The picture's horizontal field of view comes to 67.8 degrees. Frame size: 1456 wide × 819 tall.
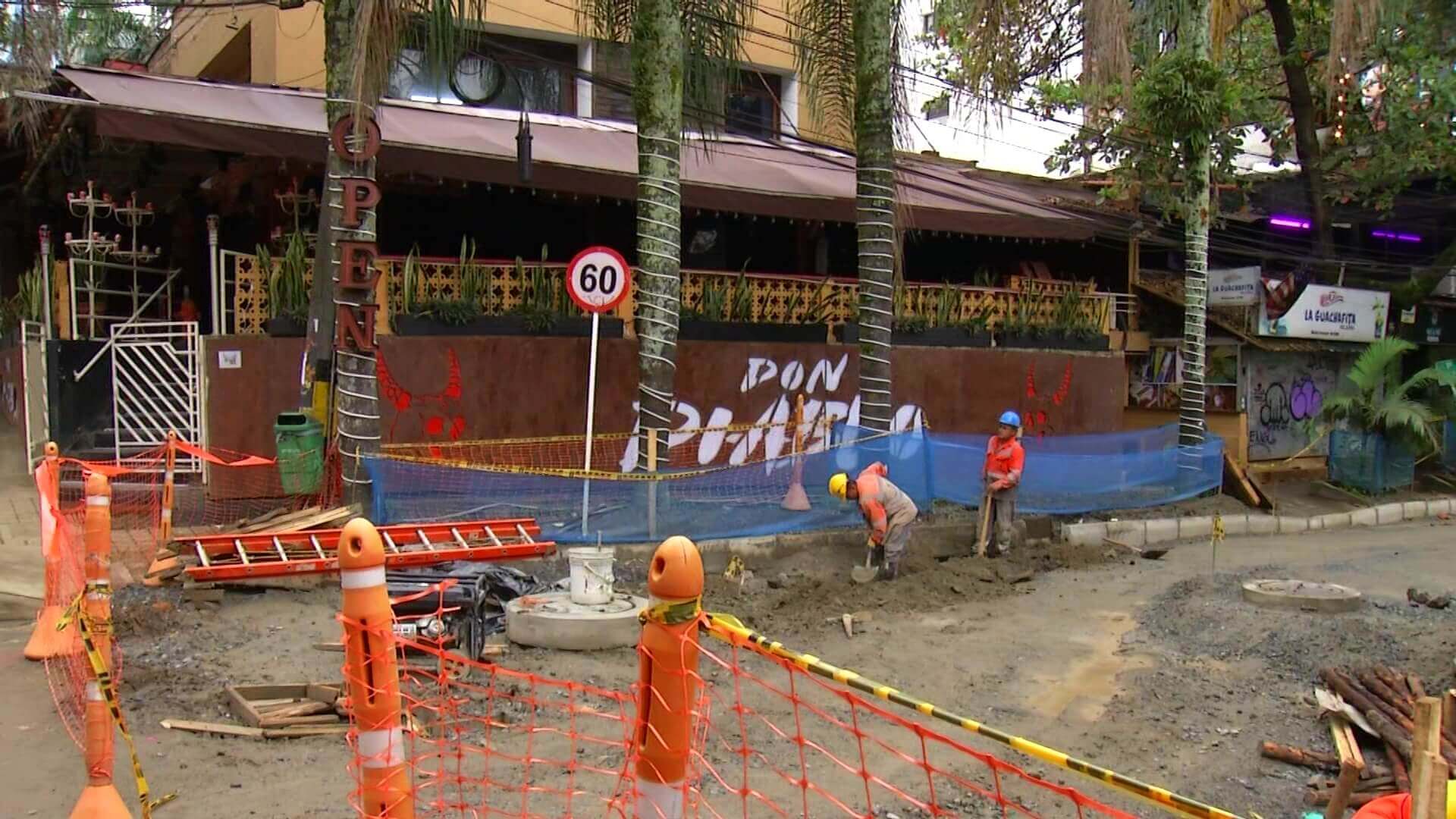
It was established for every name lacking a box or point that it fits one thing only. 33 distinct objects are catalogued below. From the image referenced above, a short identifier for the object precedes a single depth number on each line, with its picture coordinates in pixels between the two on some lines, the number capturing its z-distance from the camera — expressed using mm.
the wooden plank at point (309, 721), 5812
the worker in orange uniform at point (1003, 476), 11500
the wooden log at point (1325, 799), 5414
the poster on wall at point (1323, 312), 19172
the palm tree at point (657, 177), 10695
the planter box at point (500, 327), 12016
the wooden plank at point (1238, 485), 15609
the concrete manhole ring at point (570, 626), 7555
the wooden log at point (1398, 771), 5387
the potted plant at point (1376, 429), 17484
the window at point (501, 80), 15641
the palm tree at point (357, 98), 8836
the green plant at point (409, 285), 11870
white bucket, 7973
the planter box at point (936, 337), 15305
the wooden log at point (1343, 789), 4773
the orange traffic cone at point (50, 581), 6730
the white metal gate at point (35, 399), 13203
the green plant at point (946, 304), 16000
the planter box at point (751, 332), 14023
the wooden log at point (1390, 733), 5738
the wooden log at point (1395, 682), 6519
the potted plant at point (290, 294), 11773
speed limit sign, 10438
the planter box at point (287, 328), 11789
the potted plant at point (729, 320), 14047
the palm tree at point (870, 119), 12102
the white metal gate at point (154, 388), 12438
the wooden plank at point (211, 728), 5738
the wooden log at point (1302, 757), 5883
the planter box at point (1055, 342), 16781
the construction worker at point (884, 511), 10289
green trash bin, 10398
